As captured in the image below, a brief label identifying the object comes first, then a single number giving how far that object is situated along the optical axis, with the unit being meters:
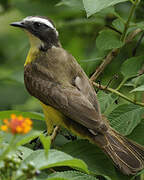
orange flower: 4.27
